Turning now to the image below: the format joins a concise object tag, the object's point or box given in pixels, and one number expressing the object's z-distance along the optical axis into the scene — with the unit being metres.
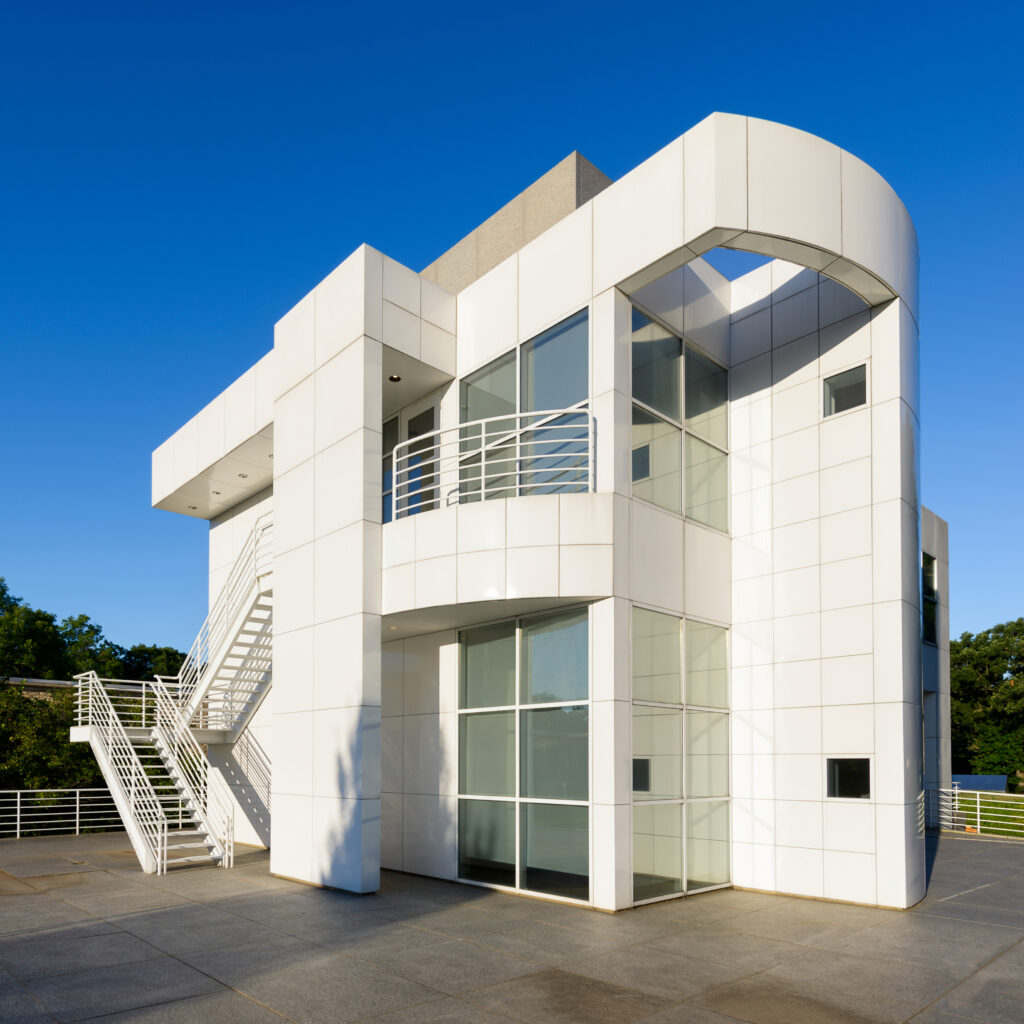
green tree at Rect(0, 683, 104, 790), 23.64
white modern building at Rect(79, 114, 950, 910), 12.10
